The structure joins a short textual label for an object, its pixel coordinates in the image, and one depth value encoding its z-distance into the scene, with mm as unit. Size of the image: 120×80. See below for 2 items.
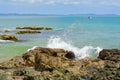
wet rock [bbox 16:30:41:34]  45286
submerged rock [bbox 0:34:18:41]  34574
